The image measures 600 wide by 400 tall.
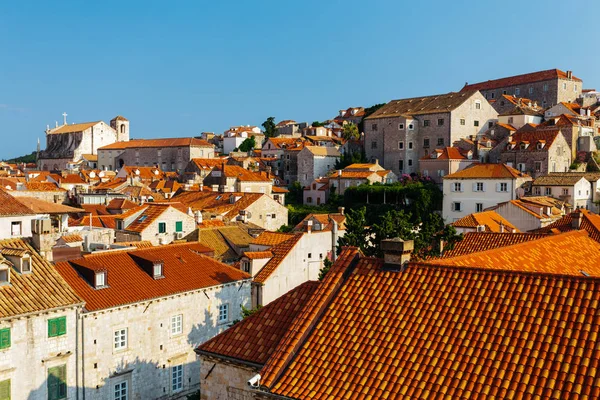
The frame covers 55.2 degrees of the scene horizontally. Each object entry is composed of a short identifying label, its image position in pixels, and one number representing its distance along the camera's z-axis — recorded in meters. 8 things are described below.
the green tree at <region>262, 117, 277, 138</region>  132.12
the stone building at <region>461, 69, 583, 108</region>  102.38
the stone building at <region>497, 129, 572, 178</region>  66.94
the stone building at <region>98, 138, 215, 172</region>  111.12
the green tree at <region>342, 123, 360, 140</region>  105.36
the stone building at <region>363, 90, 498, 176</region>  80.38
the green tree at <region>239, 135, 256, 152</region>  117.10
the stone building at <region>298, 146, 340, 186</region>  86.75
